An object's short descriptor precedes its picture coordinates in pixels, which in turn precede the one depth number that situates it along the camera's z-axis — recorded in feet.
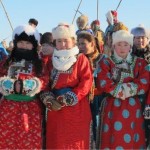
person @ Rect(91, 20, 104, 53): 24.61
